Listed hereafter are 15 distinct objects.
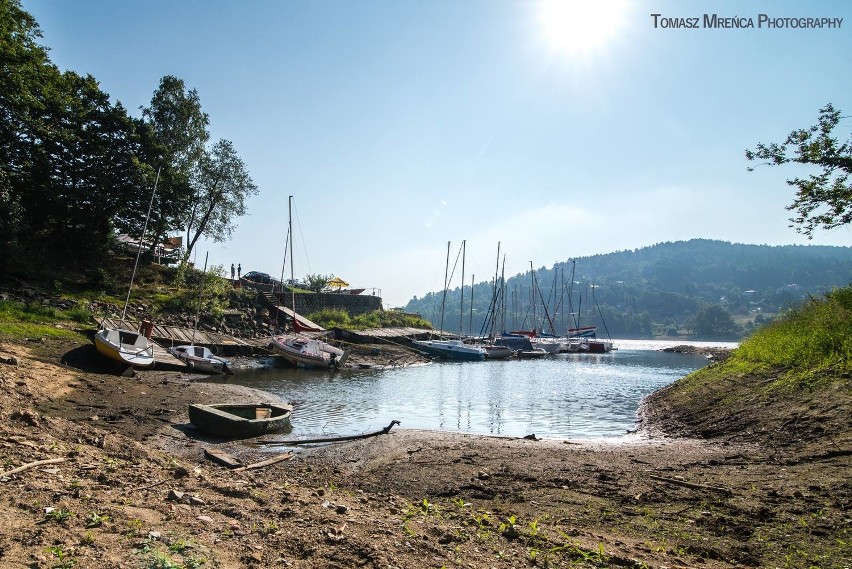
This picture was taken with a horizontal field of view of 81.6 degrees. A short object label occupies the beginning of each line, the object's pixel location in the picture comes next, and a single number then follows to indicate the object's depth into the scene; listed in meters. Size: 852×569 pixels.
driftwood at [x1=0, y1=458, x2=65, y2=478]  7.37
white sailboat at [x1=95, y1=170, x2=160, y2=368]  24.30
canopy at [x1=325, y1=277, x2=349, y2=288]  74.56
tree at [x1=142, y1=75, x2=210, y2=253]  43.34
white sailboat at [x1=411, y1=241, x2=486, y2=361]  60.78
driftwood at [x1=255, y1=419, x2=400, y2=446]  15.14
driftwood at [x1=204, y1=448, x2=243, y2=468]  11.64
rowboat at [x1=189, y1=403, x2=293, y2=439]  15.48
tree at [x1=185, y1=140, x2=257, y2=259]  48.97
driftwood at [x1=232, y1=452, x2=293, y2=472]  11.43
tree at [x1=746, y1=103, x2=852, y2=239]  15.87
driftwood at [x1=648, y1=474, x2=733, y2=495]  8.78
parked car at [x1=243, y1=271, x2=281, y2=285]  66.50
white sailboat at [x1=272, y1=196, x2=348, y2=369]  40.12
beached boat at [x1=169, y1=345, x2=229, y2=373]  31.77
